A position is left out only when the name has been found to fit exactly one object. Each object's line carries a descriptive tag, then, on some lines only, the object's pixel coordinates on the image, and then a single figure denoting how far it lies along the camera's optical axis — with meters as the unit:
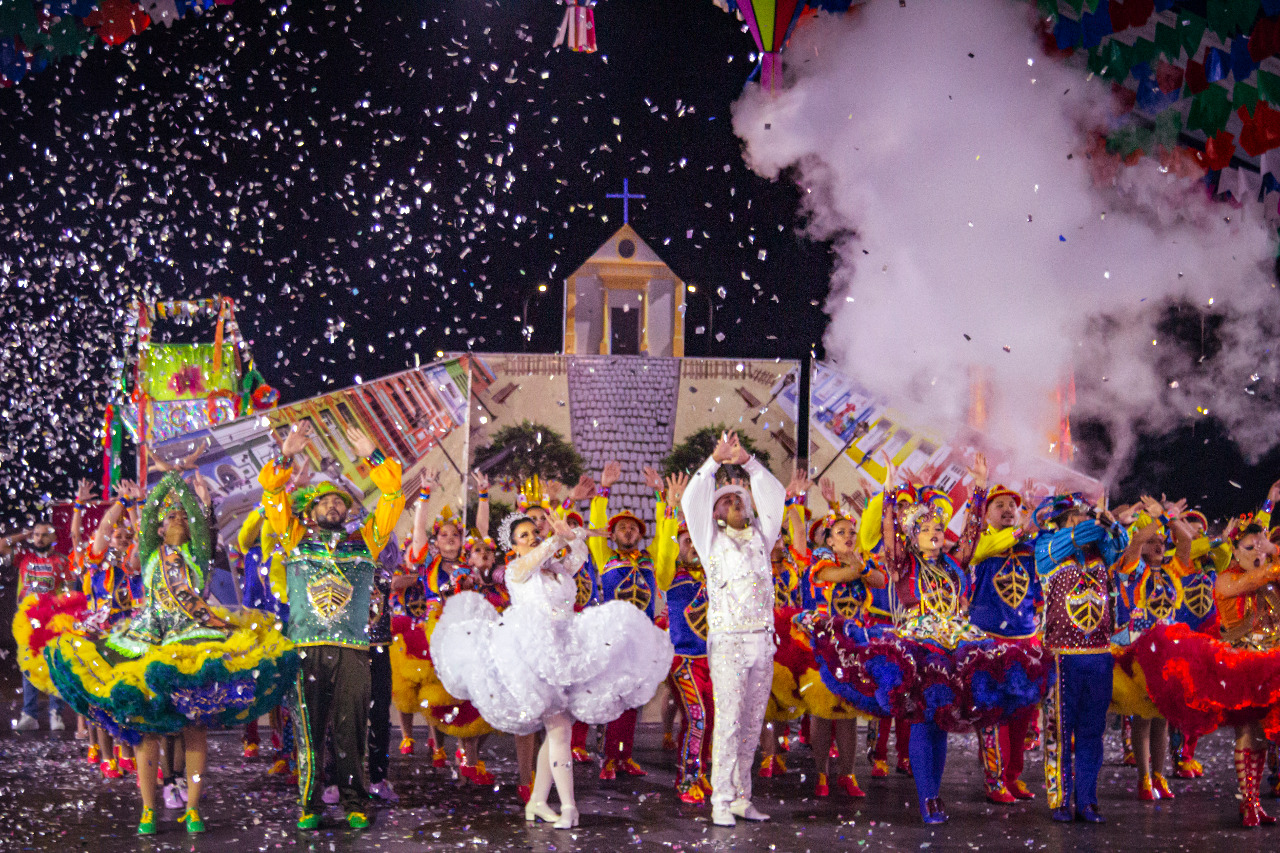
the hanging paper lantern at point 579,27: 10.67
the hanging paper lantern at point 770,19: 9.21
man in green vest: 5.54
